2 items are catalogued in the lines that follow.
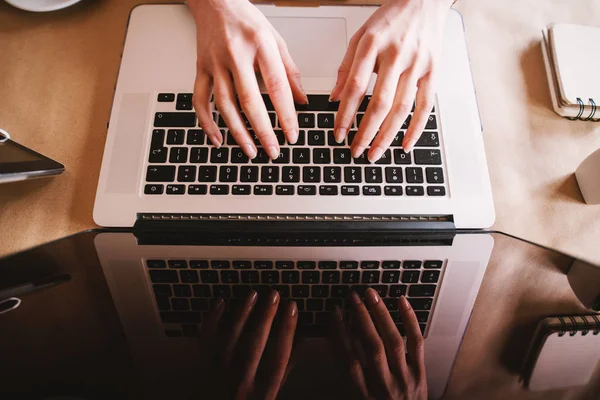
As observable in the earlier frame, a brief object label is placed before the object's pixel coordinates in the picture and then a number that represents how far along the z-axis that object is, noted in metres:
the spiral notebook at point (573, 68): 0.61
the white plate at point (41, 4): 0.67
